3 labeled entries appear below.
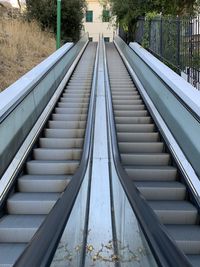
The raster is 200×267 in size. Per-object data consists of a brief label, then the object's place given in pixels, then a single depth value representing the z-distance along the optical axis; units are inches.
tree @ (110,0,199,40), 442.5
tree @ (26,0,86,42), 554.6
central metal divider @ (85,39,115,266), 91.5
